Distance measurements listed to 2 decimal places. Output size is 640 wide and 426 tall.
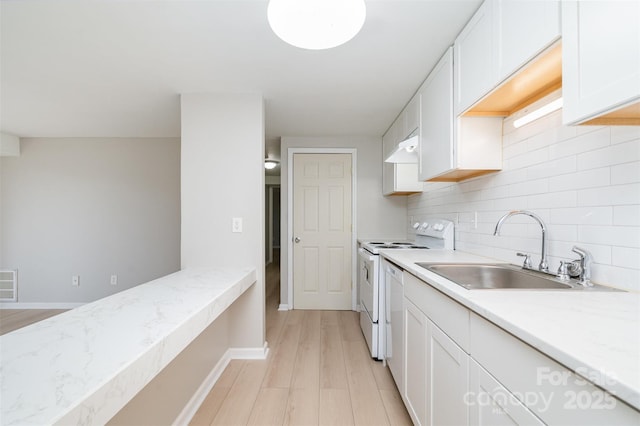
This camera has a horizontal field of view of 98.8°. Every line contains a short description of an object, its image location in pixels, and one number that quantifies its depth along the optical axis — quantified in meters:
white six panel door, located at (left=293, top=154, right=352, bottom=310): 3.69
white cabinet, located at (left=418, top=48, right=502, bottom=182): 1.69
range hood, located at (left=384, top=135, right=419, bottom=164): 2.37
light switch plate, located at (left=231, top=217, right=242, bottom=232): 2.39
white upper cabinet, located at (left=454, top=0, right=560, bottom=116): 1.02
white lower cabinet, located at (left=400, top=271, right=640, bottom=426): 0.56
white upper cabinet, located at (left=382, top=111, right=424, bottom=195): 2.95
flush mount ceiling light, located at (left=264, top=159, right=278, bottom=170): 5.00
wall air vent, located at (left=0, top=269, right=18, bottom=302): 3.73
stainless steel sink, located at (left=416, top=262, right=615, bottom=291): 1.26
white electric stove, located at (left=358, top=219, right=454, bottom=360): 2.30
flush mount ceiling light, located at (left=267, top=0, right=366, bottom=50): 1.09
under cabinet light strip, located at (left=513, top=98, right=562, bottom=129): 1.29
